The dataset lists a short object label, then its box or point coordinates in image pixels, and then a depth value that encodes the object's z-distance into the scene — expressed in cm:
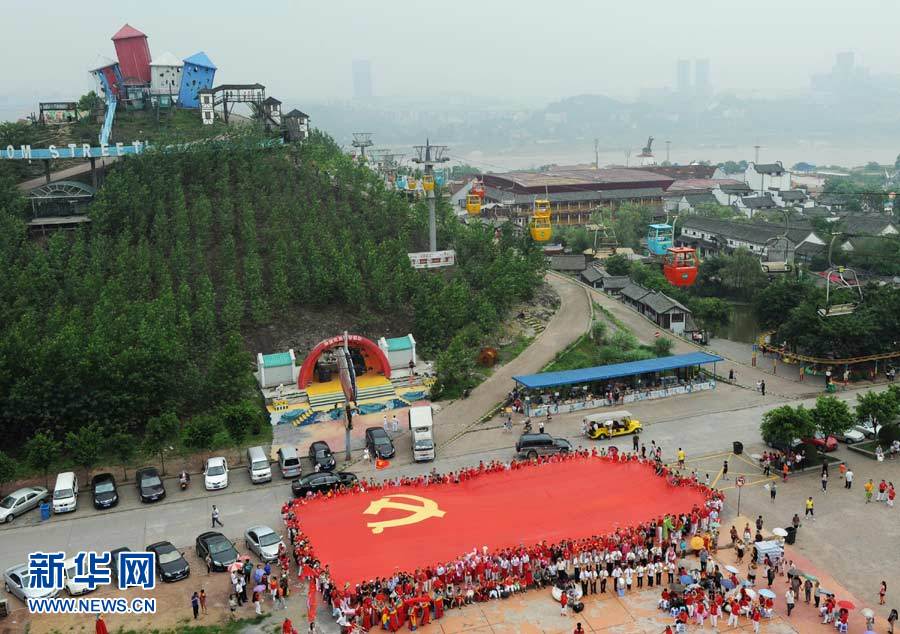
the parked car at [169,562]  2506
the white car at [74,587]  2397
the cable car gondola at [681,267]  4681
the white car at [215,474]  3203
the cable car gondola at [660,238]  7631
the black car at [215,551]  2562
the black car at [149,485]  3108
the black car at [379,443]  3447
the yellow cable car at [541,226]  5334
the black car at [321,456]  3359
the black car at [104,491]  3059
